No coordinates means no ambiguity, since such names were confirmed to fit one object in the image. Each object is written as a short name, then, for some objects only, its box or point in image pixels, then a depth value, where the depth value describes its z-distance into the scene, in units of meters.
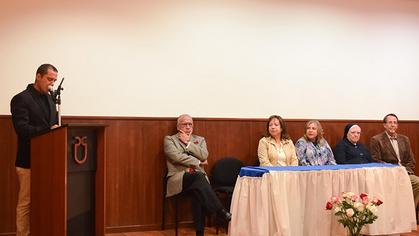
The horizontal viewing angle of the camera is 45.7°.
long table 4.51
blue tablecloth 4.56
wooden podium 3.21
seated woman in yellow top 5.64
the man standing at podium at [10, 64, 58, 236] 3.85
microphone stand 3.75
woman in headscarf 6.24
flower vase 4.27
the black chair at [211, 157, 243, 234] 5.74
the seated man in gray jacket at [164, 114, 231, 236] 5.01
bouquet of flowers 4.16
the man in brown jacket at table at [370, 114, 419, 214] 6.55
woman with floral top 5.79
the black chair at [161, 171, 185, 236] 5.26
